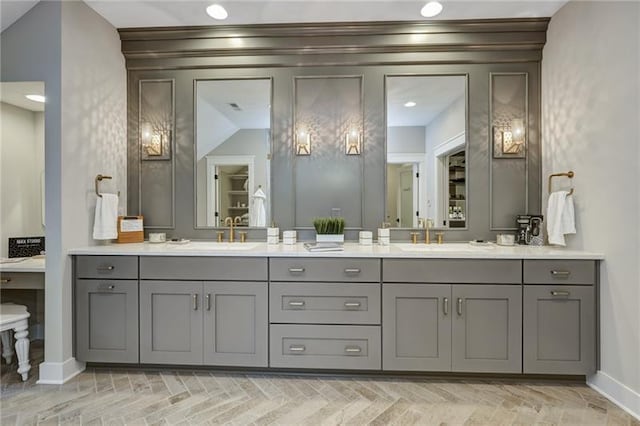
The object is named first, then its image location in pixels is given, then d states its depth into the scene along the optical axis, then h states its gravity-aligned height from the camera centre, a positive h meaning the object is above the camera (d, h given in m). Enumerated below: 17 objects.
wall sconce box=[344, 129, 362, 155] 2.83 +0.60
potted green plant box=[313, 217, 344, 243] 2.71 -0.16
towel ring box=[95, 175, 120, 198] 2.54 +0.23
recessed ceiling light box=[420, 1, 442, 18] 2.43 +1.56
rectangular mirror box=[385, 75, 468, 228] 2.78 +0.53
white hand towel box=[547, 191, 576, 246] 2.29 -0.05
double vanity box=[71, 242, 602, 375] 2.13 -0.67
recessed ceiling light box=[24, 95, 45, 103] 2.59 +0.92
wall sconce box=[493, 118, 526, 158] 2.76 +0.60
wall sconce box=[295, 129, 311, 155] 2.86 +0.61
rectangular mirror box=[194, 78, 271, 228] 2.88 +0.53
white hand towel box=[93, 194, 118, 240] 2.47 -0.07
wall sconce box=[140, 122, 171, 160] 2.93 +0.61
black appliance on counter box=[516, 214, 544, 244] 2.58 -0.14
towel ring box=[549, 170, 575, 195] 2.35 +0.27
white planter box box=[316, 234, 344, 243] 2.72 -0.23
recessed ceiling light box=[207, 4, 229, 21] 2.50 +1.57
